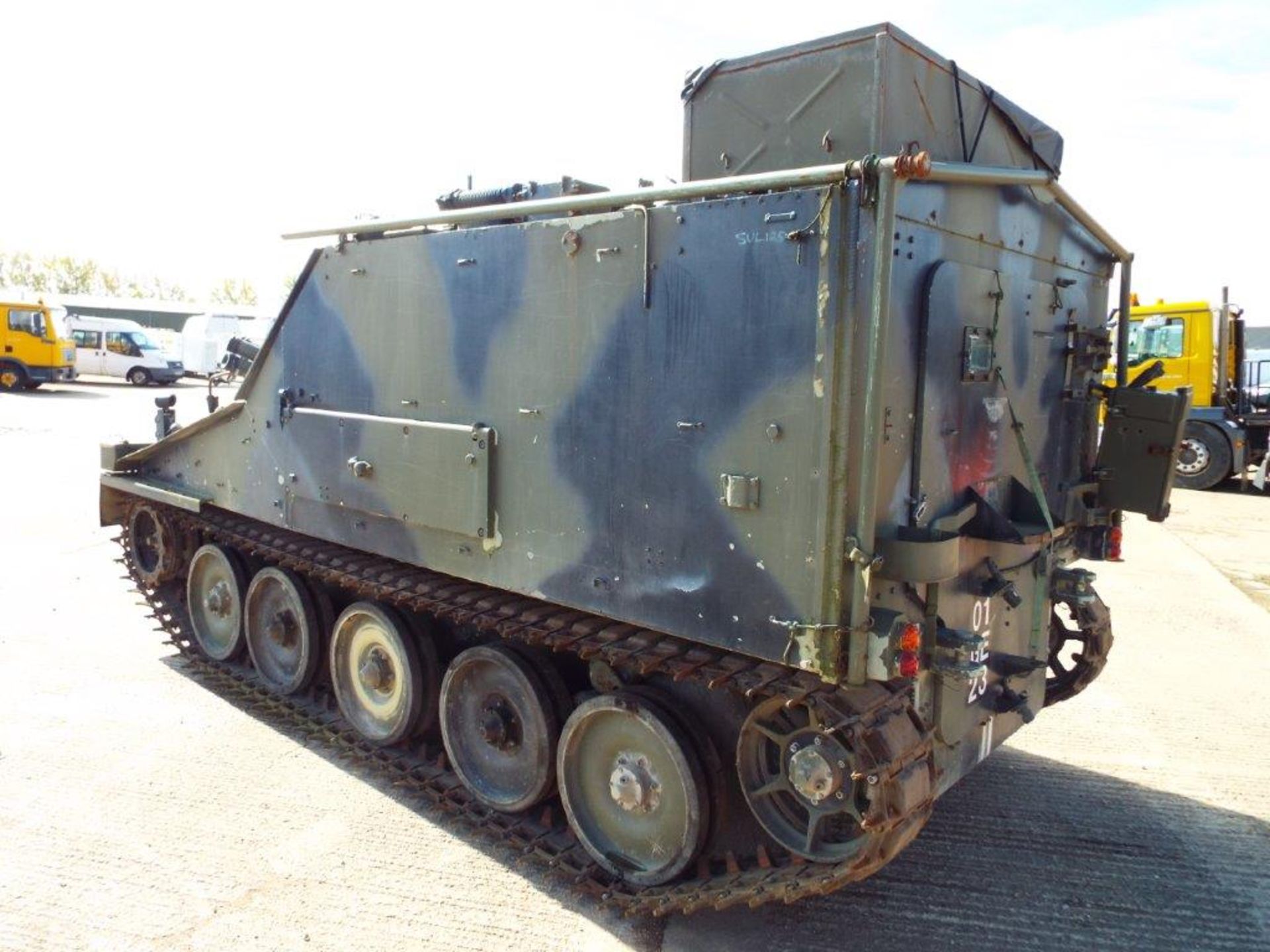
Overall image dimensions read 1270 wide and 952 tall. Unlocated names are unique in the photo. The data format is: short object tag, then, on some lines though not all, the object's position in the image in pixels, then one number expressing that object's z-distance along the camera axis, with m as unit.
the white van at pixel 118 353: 32.59
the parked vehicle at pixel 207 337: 35.69
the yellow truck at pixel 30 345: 26.78
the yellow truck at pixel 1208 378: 15.45
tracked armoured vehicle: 3.25
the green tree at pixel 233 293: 88.94
